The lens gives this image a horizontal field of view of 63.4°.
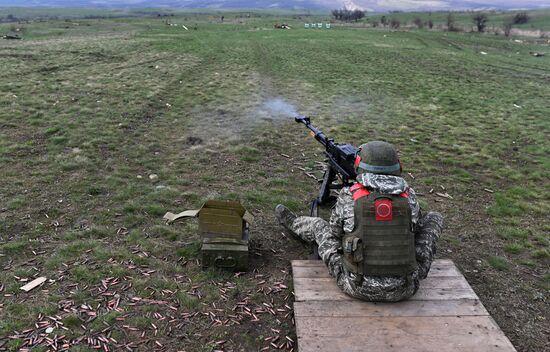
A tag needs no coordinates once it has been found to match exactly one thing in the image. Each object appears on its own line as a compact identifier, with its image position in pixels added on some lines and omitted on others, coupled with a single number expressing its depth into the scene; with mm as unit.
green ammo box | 5875
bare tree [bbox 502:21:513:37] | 52906
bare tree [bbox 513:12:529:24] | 87375
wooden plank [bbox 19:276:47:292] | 5457
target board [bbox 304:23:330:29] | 61869
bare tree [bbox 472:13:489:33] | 57828
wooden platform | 4109
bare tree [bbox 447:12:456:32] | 56828
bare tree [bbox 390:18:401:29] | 61719
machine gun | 6453
